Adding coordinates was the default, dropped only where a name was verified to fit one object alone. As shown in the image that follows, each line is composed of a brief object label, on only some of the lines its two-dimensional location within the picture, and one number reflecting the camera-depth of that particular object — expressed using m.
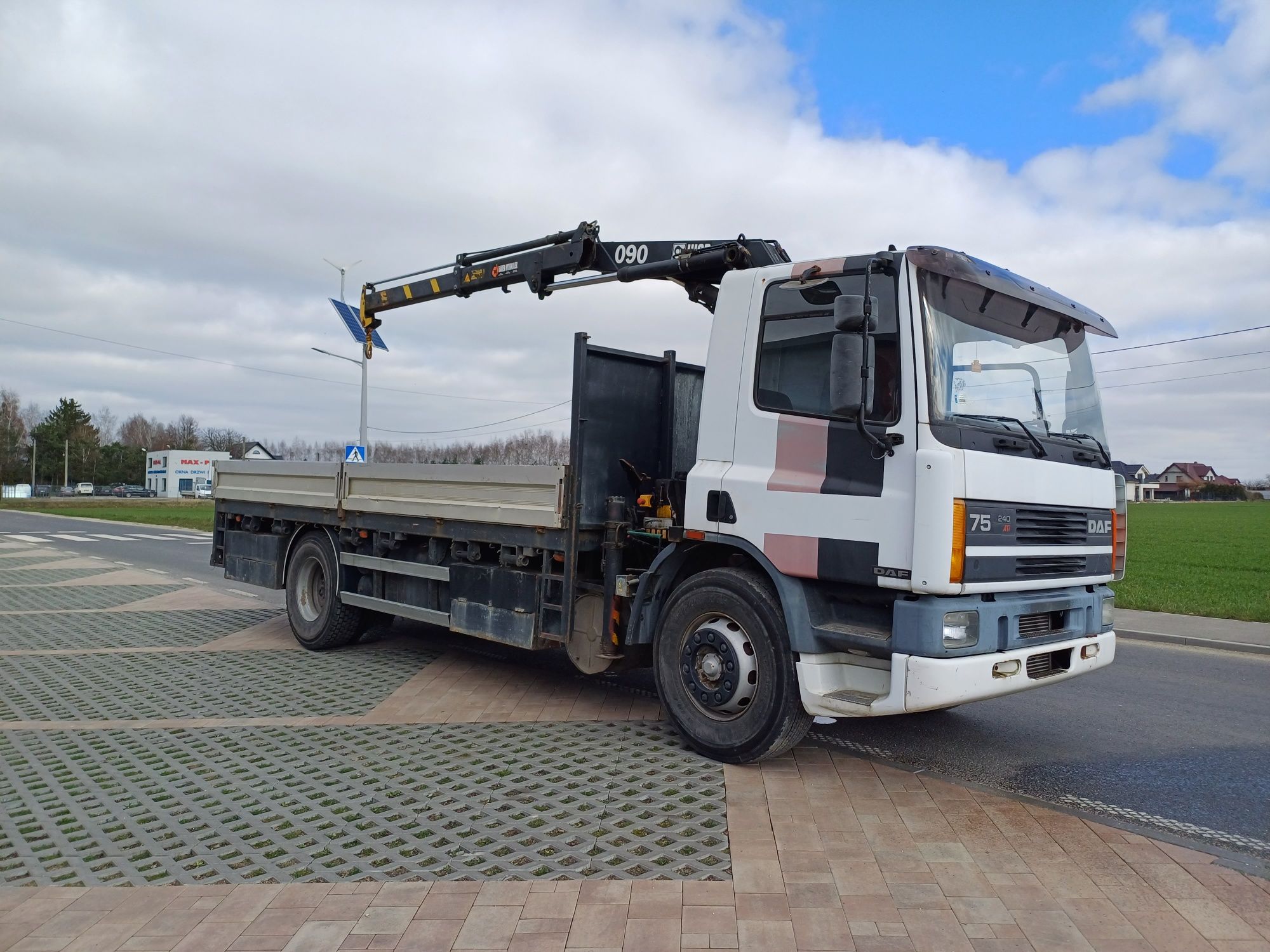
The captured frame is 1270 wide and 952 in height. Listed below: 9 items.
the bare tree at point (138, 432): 113.12
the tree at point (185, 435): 104.50
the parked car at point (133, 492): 82.81
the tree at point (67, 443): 87.75
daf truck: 4.32
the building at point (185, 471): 86.69
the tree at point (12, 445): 79.06
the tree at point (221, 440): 102.38
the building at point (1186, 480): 119.08
